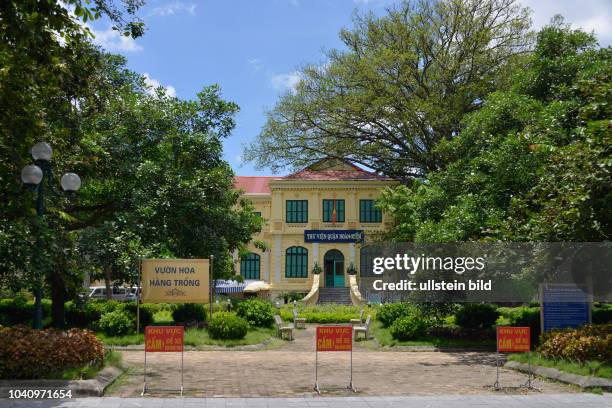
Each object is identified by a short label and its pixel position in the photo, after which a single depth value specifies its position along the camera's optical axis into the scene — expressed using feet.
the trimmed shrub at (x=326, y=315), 96.73
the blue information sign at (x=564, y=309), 52.16
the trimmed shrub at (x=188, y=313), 76.95
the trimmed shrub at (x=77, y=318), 74.23
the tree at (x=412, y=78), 103.96
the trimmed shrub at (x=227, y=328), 65.72
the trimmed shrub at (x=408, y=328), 68.64
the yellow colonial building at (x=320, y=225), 144.56
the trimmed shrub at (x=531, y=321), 66.95
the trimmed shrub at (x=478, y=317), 75.72
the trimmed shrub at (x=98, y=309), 74.38
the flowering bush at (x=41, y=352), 36.63
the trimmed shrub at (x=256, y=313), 74.54
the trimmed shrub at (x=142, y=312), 70.33
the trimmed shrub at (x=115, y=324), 65.46
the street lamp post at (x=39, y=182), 39.29
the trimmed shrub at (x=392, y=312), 80.33
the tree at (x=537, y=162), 46.52
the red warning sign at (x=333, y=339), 40.29
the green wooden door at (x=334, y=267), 145.38
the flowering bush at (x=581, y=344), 42.80
